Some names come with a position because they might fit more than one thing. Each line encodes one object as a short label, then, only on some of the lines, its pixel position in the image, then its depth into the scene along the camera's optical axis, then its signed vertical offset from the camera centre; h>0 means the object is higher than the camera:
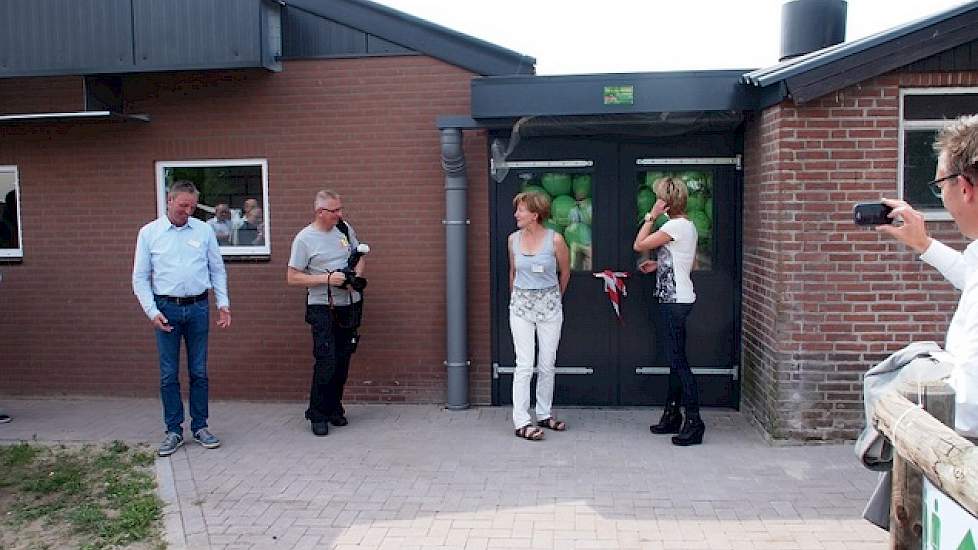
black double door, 6.98 -0.35
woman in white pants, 6.29 -0.61
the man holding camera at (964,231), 2.47 -0.06
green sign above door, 6.20 +0.87
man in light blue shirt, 6.04 -0.54
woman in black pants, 6.11 -0.46
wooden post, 2.56 -0.90
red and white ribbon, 6.89 -0.57
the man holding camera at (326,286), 6.40 -0.53
